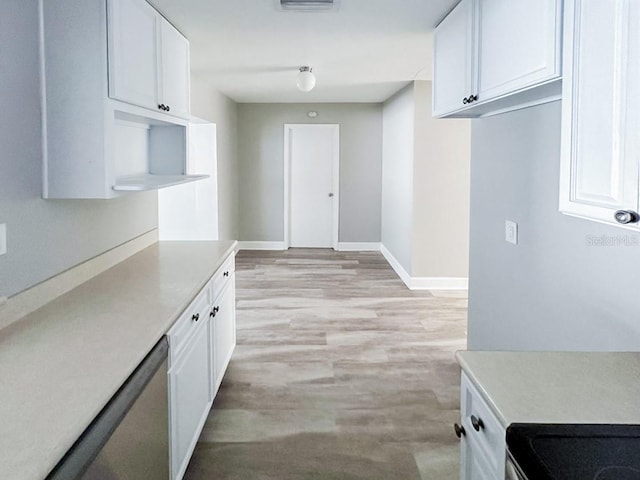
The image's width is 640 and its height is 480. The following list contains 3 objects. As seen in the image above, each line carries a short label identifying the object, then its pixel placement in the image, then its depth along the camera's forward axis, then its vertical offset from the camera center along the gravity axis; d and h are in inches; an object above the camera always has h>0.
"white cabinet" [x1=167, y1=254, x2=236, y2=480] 89.9 -31.5
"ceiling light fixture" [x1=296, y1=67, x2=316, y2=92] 204.4 +39.5
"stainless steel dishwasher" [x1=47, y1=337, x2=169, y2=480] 52.6 -25.6
